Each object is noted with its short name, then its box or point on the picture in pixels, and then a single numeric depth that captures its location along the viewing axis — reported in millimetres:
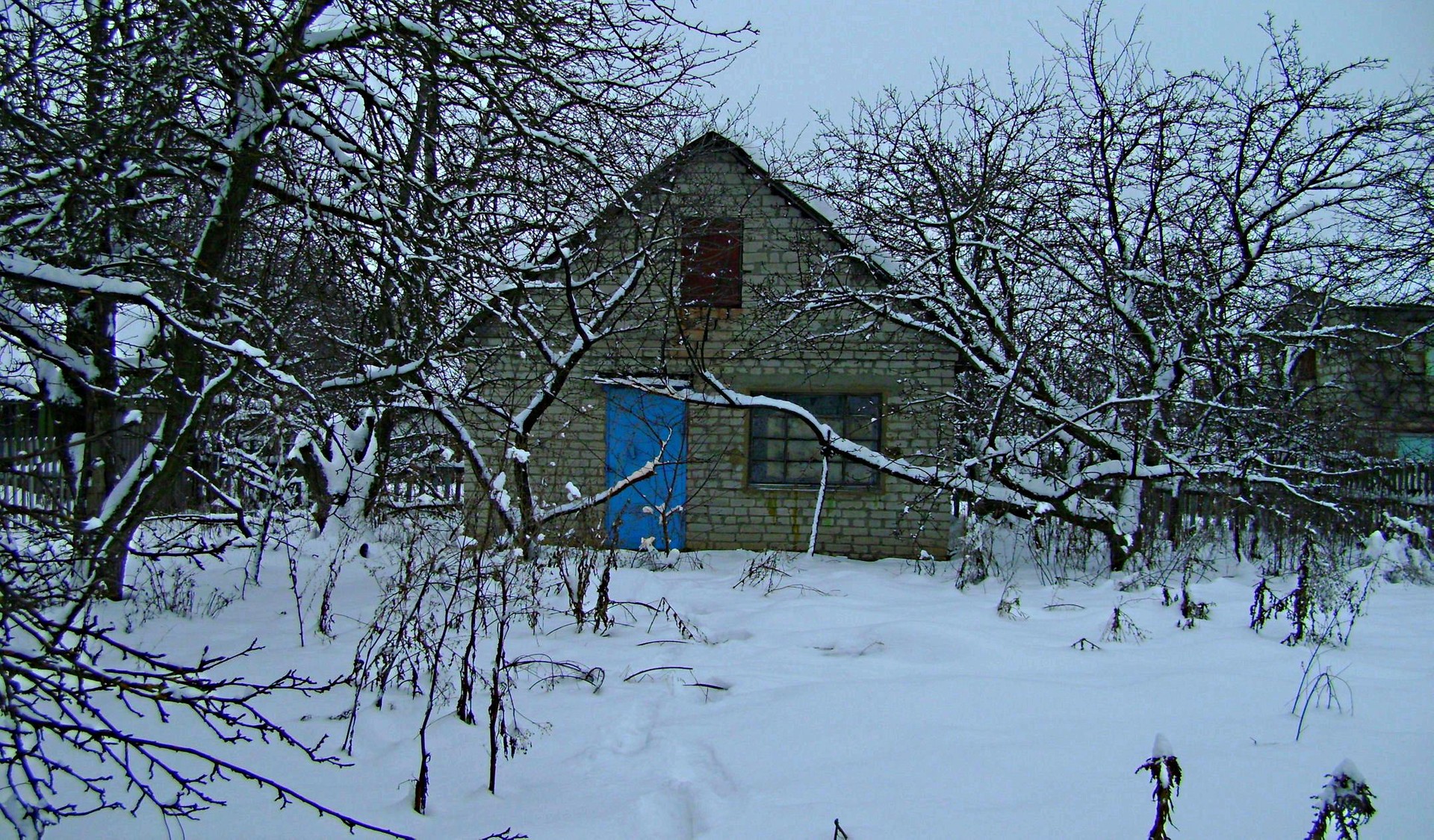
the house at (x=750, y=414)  10570
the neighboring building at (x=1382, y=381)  11258
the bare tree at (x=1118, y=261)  8578
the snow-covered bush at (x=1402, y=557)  7848
